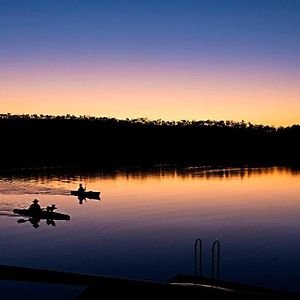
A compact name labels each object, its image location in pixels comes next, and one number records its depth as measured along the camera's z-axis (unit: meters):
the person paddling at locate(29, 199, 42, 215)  28.67
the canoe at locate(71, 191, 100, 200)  39.53
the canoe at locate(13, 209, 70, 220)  28.45
